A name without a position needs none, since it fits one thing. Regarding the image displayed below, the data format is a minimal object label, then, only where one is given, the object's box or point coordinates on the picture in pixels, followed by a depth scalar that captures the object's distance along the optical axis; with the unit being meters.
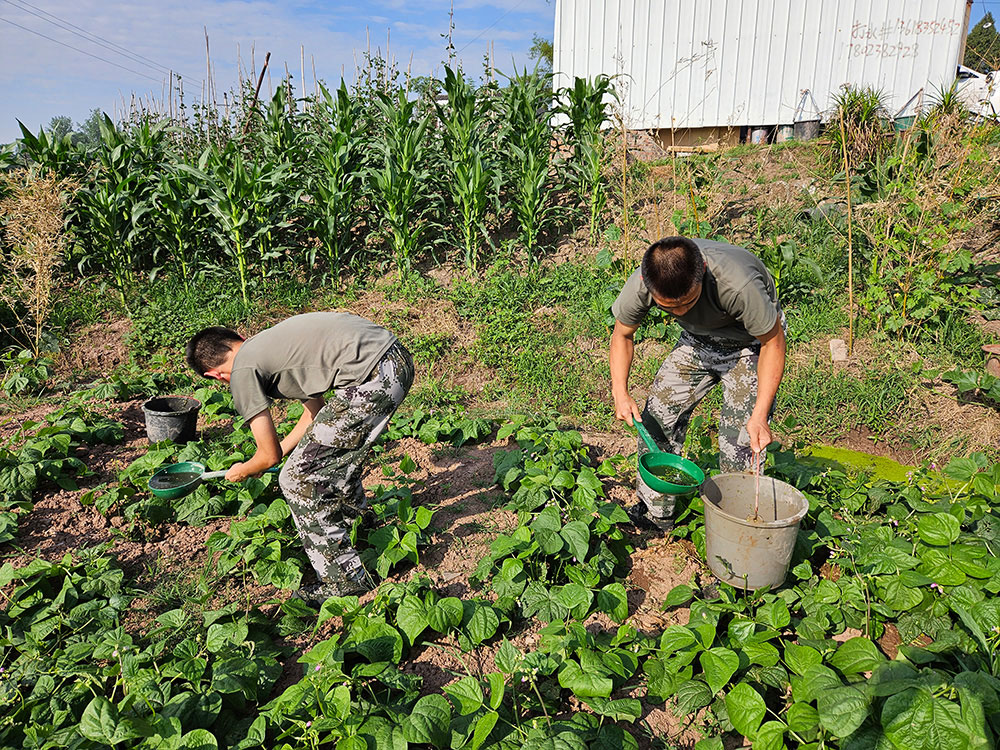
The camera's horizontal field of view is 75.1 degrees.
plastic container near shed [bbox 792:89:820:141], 9.55
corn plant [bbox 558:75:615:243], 7.59
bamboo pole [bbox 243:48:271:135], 8.19
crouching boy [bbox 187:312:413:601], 2.87
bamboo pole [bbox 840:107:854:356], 5.82
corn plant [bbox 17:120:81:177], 6.66
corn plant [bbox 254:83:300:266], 7.05
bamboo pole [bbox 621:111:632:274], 6.37
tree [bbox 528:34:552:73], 22.93
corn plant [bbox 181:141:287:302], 6.68
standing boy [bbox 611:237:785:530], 2.69
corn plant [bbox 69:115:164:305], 6.71
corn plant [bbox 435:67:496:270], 7.25
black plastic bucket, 4.32
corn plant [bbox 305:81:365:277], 7.14
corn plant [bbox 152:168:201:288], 6.75
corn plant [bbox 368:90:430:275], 7.12
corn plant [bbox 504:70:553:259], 7.45
